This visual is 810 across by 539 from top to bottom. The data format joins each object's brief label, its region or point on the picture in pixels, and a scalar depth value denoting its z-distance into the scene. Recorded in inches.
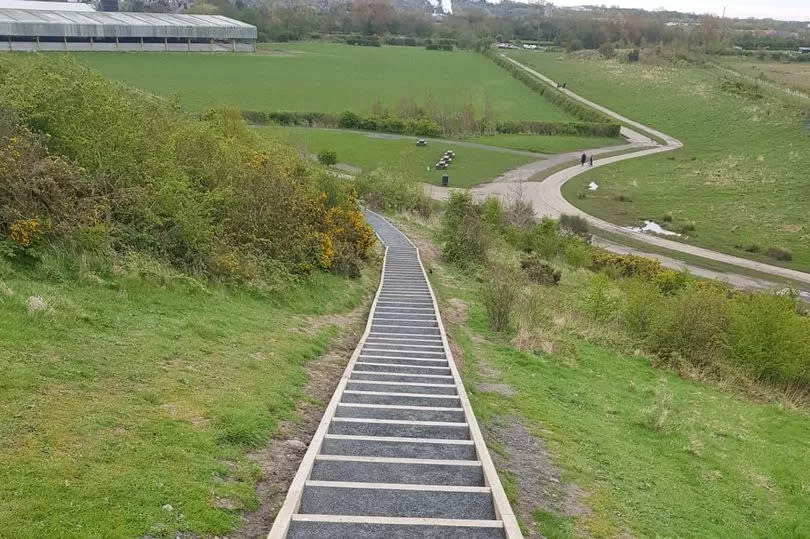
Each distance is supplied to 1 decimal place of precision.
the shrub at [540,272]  1120.2
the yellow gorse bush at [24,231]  466.3
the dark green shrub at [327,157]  2089.1
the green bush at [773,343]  727.7
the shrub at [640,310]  817.6
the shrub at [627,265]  1283.2
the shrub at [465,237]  1175.0
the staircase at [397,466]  243.6
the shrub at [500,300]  761.0
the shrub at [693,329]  756.6
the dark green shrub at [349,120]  3157.0
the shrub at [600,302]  879.1
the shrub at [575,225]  1679.4
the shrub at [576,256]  1348.4
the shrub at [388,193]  1736.0
